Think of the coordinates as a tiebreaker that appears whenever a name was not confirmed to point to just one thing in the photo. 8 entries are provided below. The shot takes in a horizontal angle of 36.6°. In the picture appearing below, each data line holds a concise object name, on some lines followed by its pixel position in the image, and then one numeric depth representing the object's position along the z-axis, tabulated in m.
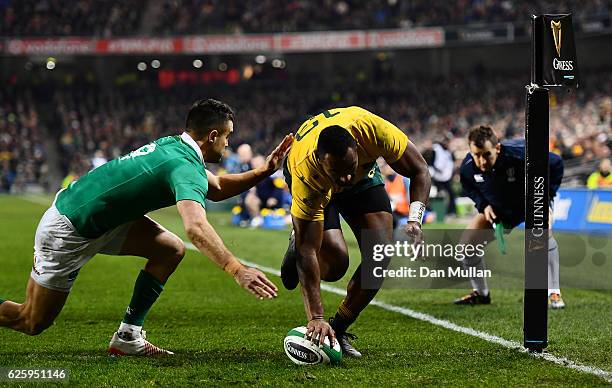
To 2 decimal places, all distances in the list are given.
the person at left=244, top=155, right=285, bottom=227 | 20.94
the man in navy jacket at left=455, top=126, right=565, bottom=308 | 9.09
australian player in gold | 5.94
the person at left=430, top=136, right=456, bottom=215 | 22.89
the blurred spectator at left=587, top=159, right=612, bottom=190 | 18.58
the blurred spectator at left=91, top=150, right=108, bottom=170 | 23.90
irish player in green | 5.81
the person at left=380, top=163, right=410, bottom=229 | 15.26
